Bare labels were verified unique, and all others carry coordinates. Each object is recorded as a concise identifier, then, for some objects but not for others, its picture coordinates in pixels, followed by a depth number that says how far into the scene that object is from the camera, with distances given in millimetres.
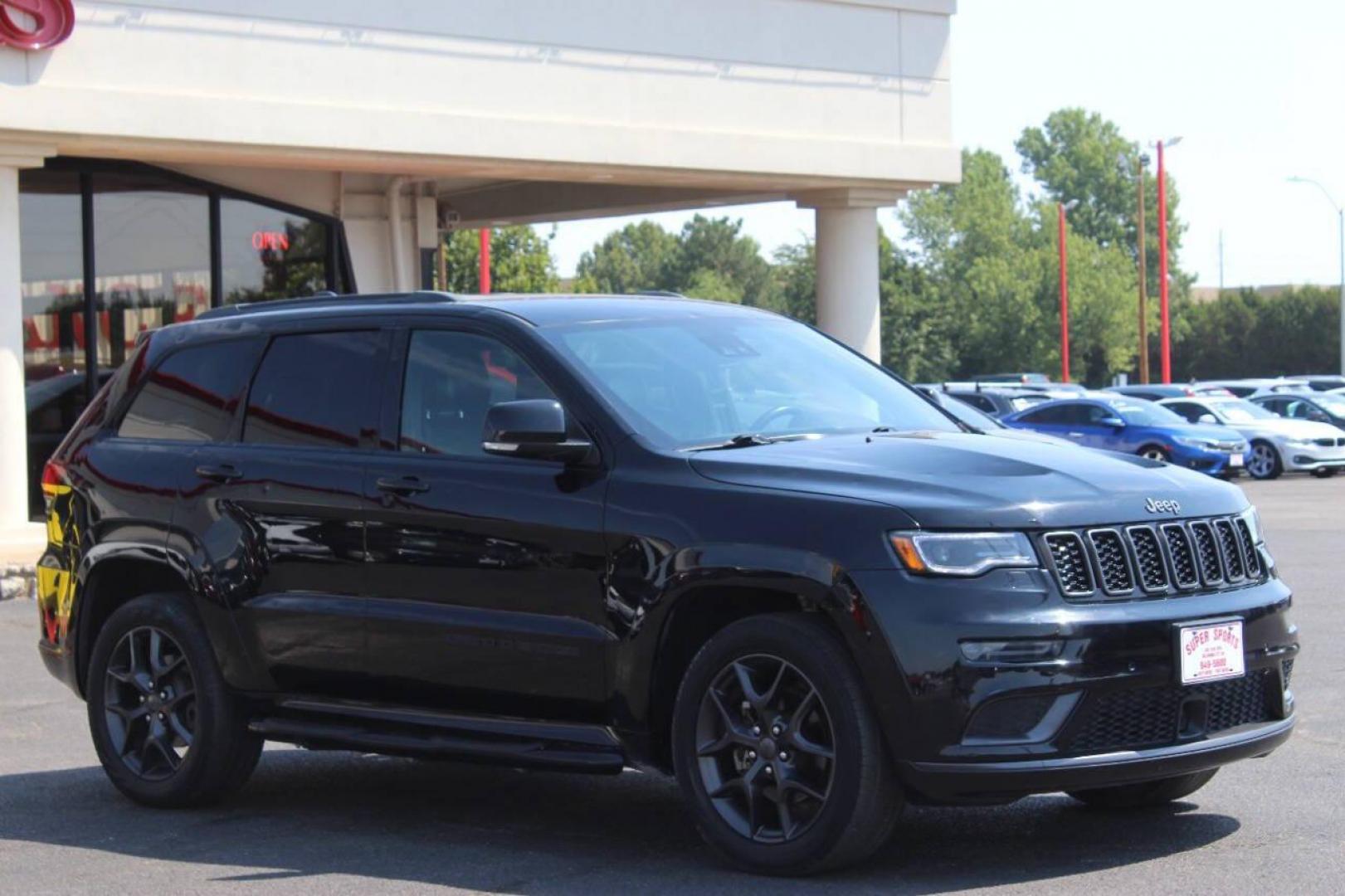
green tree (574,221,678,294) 165288
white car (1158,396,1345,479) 33594
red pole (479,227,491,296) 31381
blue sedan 32375
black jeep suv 5887
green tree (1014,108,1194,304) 134000
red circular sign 16766
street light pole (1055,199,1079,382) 74188
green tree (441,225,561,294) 50719
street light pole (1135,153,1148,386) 61097
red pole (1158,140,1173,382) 53531
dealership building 17641
